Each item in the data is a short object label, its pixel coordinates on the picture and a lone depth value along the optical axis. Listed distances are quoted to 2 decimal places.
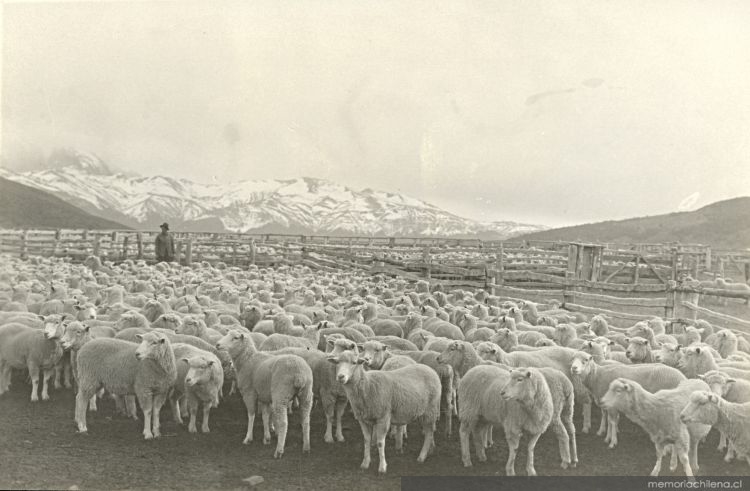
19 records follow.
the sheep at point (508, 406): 6.48
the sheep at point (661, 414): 6.47
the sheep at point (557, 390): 6.84
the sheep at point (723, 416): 6.29
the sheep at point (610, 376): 7.46
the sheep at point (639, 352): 8.73
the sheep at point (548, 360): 7.96
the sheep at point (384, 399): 6.74
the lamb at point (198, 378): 7.45
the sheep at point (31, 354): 8.77
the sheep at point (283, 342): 8.86
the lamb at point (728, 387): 7.01
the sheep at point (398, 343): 9.03
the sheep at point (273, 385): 7.16
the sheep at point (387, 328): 10.73
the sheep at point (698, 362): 8.12
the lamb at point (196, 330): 9.41
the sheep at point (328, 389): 7.57
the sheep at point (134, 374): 7.56
